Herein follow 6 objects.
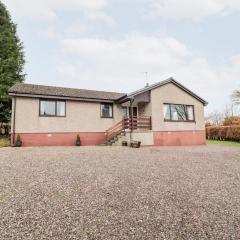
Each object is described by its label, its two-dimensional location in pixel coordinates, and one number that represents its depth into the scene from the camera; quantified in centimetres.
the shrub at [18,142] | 1708
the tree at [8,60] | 2558
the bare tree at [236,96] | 4081
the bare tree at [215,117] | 7131
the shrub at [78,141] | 1909
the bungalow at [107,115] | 1798
